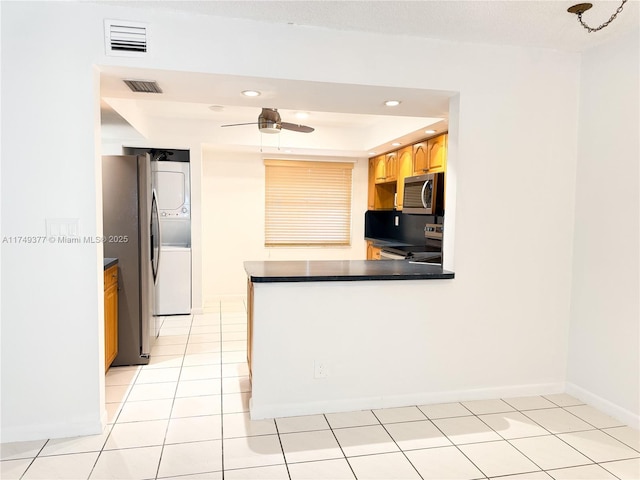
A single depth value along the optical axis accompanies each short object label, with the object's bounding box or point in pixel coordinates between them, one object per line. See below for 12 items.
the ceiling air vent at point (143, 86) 2.52
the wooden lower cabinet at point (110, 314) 2.99
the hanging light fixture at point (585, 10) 2.20
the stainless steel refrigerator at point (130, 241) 3.30
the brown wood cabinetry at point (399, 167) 4.27
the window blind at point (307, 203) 6.07
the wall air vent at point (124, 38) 2.25
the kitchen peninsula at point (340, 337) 2.59
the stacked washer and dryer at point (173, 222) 5.10
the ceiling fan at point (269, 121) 3.62
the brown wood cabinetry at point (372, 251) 5.63
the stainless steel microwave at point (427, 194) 4.02
